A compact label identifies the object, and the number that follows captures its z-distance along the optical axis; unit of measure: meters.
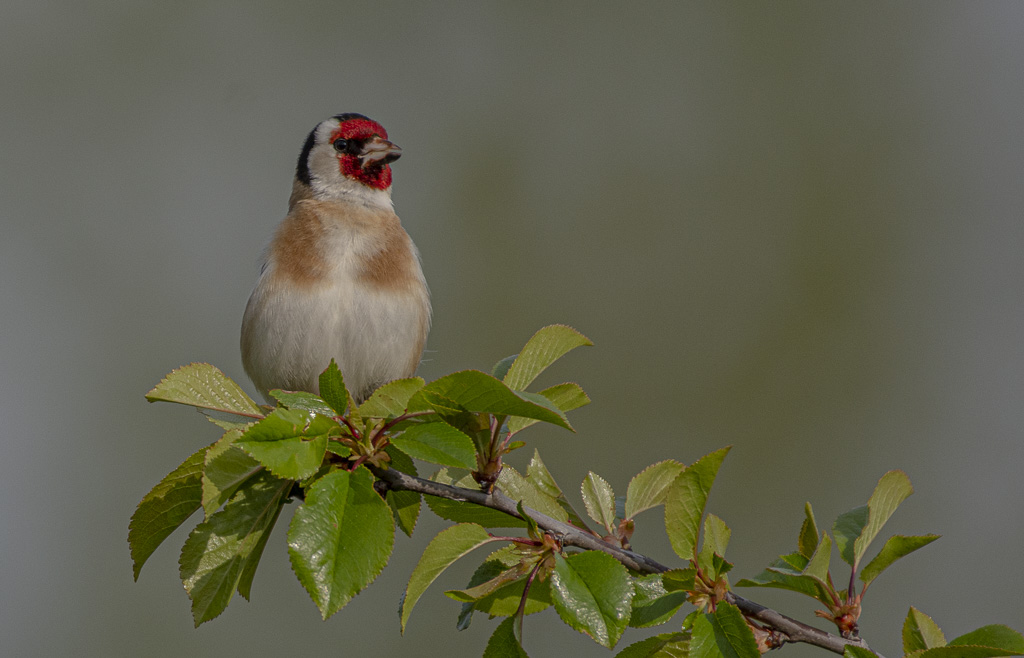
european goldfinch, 8.41
